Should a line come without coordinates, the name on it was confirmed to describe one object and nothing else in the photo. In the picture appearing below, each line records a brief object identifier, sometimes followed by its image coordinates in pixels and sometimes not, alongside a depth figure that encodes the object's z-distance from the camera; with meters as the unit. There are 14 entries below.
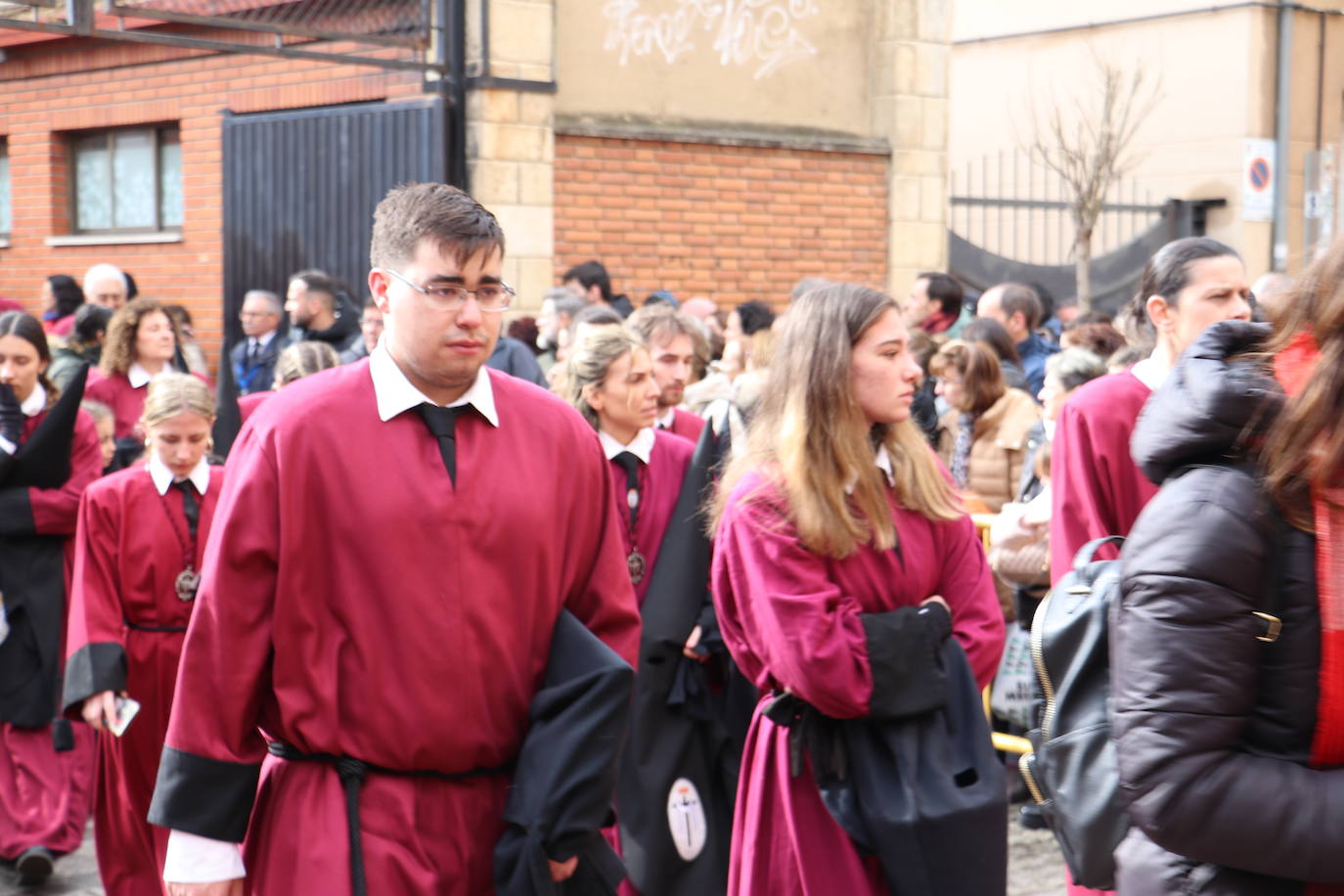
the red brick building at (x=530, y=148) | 12.16
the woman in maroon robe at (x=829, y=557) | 3.98
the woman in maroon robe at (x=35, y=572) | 7.07
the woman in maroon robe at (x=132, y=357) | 8.72
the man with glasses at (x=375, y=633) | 3.20
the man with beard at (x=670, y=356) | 6.73
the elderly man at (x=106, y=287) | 11.33
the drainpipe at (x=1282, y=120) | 20.56
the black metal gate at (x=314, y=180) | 12.01
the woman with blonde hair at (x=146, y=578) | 5.87
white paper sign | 20.11
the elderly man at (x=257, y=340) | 11.24
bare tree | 18.58
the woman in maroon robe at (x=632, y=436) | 5.71
